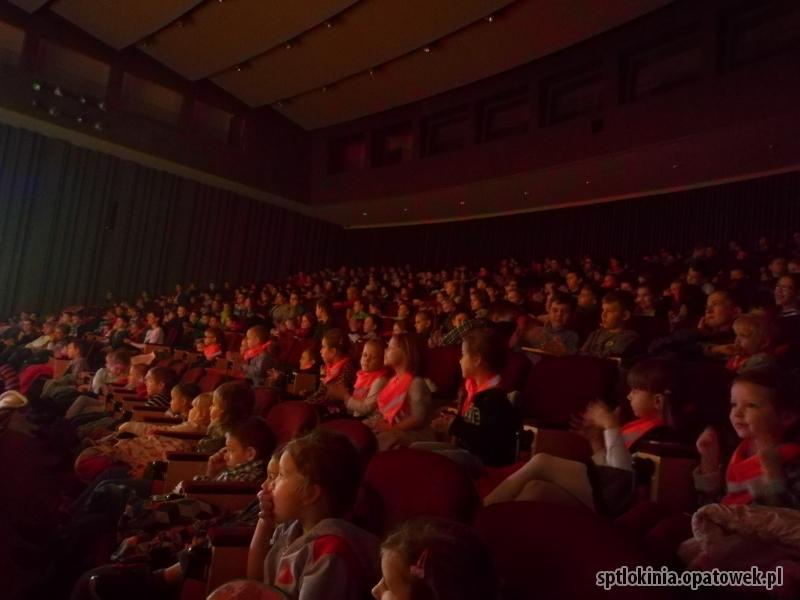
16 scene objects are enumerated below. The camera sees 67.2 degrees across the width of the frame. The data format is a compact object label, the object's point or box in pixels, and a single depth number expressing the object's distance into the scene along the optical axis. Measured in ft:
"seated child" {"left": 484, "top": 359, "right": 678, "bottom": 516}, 4.11
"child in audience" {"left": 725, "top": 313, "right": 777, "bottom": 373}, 6.92
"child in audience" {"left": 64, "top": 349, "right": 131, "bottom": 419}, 12.09
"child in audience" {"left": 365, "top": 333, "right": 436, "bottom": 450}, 6.63
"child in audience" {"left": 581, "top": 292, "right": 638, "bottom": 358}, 8.88
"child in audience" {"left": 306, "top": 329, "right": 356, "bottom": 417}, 9.05
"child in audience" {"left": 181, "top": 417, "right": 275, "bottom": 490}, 5.72
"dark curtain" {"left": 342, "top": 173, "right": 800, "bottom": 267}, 21.42
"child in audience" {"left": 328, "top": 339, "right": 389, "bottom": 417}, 7.81
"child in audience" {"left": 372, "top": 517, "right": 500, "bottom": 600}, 2.48
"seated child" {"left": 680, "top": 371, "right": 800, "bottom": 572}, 3.09
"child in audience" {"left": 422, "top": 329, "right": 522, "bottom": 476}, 5.80
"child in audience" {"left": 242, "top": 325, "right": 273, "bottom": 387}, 11.93
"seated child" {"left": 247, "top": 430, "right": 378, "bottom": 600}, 3.21
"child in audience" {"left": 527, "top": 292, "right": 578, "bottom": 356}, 10.05
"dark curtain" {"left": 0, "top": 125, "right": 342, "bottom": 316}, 26.16
